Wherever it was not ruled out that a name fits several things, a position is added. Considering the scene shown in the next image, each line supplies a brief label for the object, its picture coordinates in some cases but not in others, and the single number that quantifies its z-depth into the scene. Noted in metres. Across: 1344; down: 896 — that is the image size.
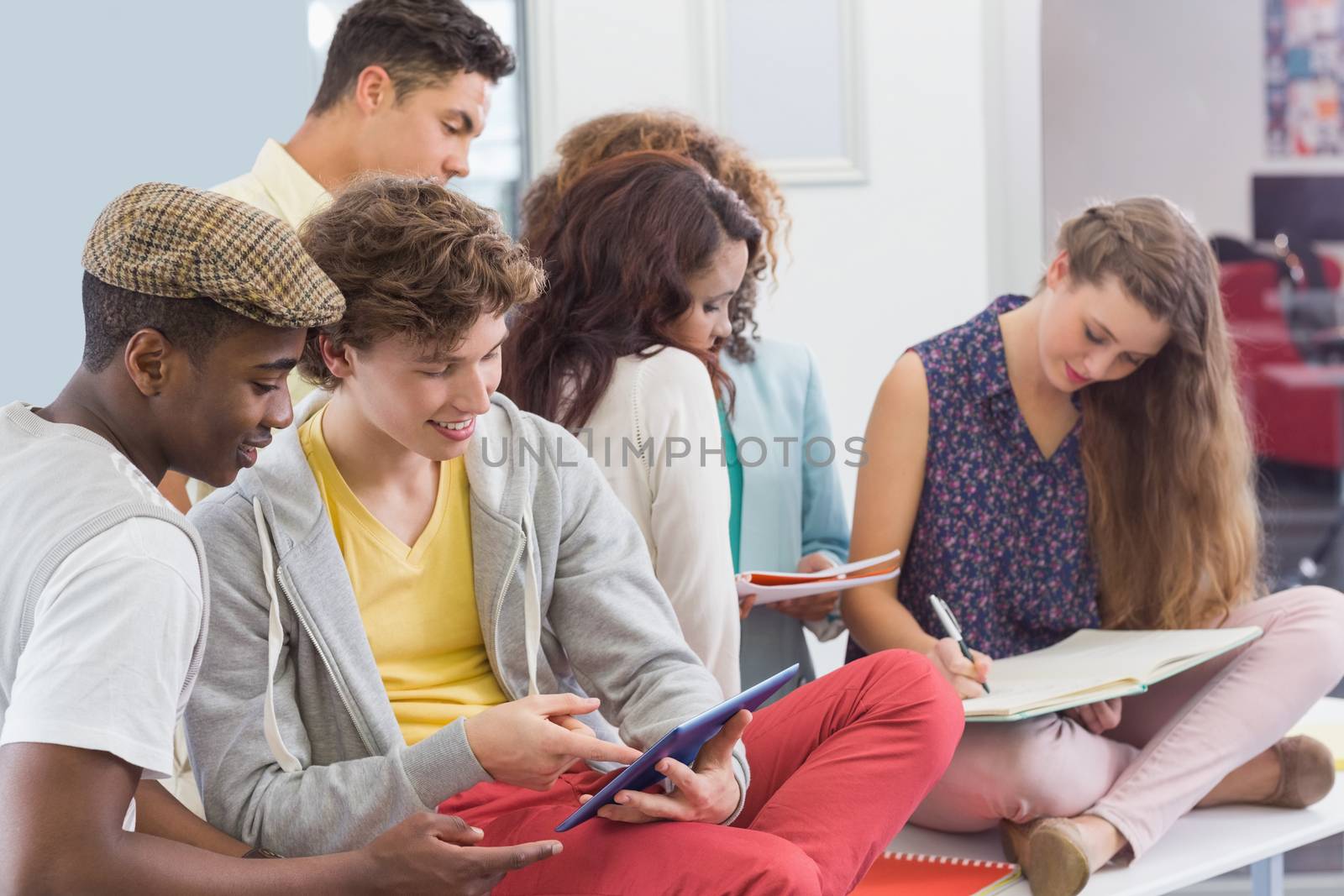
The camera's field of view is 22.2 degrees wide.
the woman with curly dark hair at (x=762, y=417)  3.81
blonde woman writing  3.70
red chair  5.89
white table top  3.52
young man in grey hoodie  3.13
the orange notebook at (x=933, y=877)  3.50
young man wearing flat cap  2.86
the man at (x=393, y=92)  3.89
